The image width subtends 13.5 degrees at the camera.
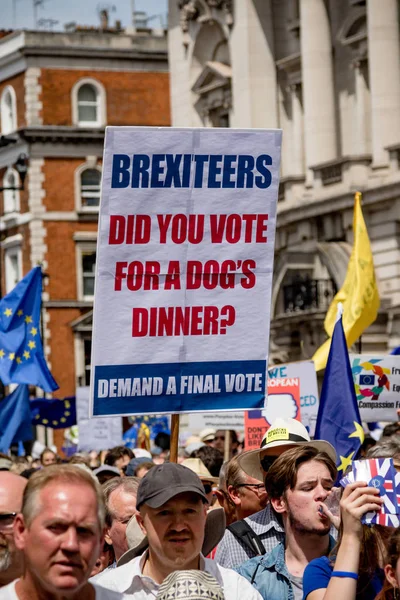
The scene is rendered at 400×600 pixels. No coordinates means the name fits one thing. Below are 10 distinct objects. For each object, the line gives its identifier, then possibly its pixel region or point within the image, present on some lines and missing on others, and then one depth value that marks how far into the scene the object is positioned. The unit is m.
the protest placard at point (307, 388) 14.73
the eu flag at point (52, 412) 29.62
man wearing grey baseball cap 5.73
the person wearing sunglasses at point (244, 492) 8.75
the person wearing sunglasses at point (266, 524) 7.61
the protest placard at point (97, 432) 22.88
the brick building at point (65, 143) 54.12
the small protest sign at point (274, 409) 13.40
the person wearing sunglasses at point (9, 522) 5.43
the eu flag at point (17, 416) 22.02
